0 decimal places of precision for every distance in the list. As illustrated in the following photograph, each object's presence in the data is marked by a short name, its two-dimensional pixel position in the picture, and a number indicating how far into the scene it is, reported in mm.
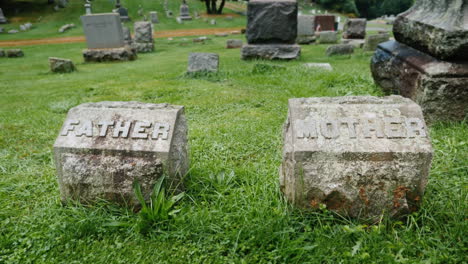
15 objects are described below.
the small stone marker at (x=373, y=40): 10094
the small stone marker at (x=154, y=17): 24484
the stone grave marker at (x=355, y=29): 13688
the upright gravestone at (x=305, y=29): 13992
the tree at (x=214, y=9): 29691
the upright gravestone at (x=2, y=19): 22719
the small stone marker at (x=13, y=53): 12516
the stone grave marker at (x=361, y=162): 1942
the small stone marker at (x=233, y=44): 13219
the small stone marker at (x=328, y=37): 14023
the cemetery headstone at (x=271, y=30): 8461
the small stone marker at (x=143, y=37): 13141
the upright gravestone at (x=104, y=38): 10773
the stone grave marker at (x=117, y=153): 2180
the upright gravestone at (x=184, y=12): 26528
